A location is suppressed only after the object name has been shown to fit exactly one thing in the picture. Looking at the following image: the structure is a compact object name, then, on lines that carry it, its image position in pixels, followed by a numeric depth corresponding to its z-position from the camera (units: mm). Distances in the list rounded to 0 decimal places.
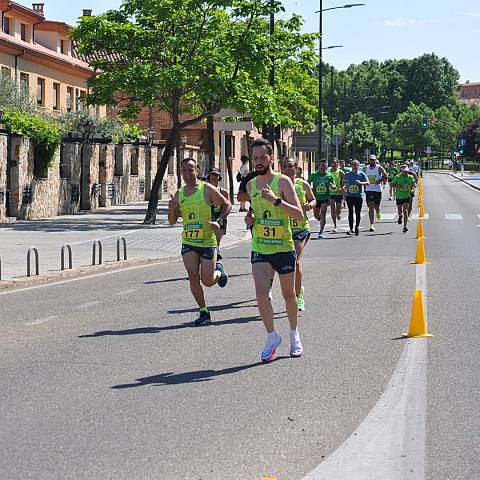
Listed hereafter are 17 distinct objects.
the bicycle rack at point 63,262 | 18809
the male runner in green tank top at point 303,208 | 13062
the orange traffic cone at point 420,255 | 20406
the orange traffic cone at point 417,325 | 11156
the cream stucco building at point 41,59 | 49281
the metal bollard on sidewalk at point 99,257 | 19694
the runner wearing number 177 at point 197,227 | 12281
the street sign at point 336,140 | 66875
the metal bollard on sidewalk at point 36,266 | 17547
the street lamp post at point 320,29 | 55844
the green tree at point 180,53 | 33531
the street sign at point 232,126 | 30922
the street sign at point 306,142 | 56594
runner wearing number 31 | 9734
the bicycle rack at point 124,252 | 20541
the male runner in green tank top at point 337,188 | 29203
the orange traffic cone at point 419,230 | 22594
